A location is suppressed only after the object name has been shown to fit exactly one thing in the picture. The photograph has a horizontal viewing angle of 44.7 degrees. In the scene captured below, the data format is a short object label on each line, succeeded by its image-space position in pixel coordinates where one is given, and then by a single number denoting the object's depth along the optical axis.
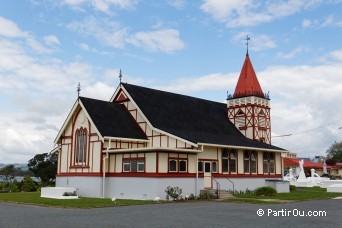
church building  30.47
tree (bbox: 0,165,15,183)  69.31
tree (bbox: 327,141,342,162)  124.31
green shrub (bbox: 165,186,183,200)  29.17
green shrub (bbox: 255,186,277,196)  32.66
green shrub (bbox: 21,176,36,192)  39.97
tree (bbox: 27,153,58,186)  55.41
